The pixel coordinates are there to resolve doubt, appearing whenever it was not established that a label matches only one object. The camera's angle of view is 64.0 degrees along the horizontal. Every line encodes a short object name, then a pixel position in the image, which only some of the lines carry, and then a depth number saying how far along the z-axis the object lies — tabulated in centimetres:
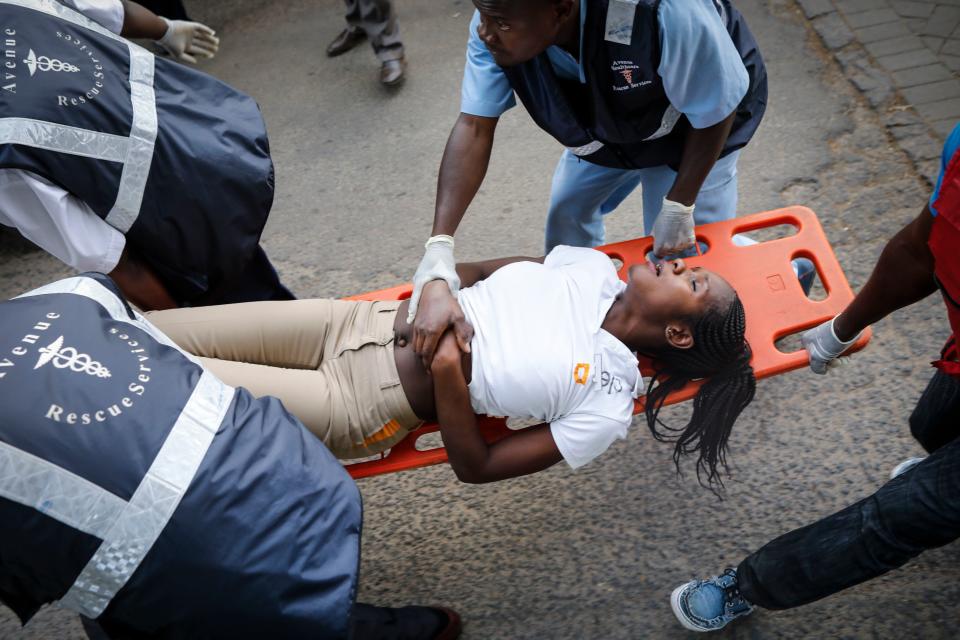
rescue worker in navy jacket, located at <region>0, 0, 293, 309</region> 169
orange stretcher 202
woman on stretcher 187
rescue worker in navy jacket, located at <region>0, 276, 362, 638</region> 129
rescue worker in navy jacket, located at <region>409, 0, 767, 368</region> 171
